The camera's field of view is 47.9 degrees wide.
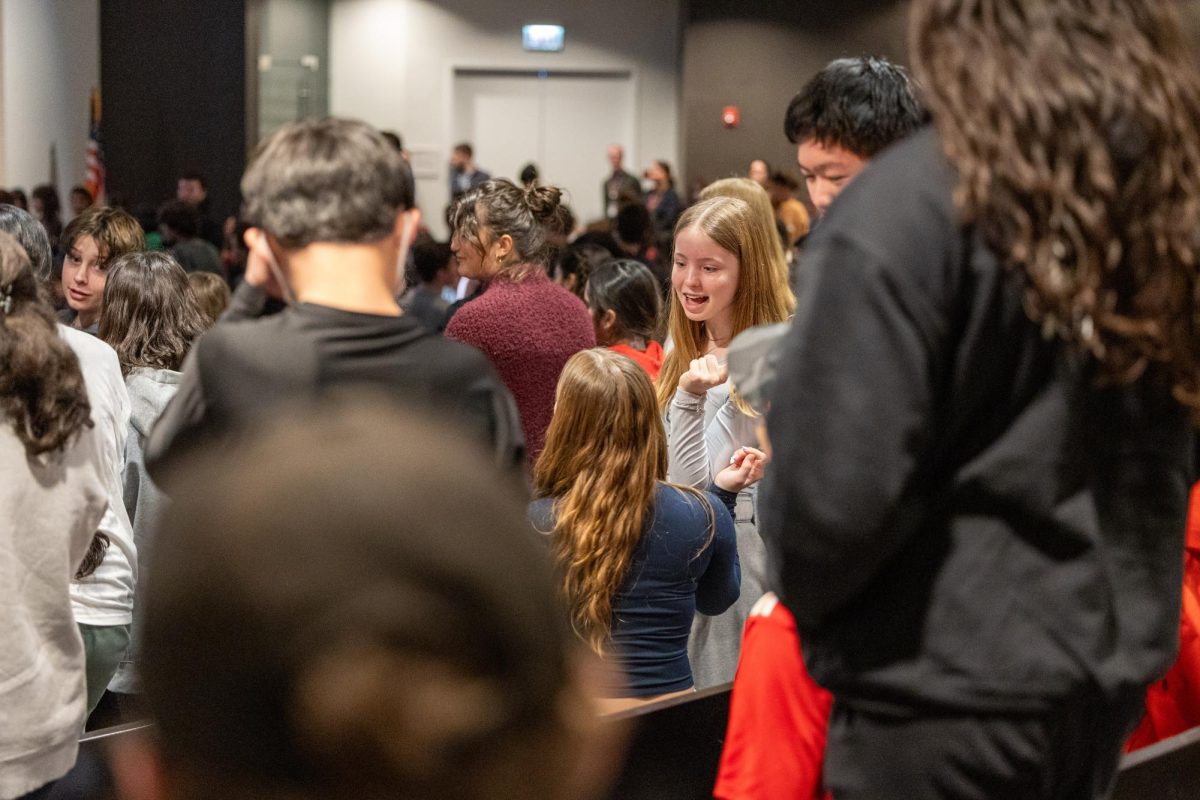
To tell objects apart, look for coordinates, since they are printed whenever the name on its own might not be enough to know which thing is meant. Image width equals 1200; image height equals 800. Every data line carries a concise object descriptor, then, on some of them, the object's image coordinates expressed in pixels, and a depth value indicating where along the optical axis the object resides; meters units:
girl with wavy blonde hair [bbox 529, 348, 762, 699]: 2.68
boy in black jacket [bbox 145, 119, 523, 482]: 1.63
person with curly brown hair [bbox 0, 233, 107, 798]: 1.90
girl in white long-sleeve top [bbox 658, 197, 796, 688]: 3.06
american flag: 12.33
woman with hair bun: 3.69
